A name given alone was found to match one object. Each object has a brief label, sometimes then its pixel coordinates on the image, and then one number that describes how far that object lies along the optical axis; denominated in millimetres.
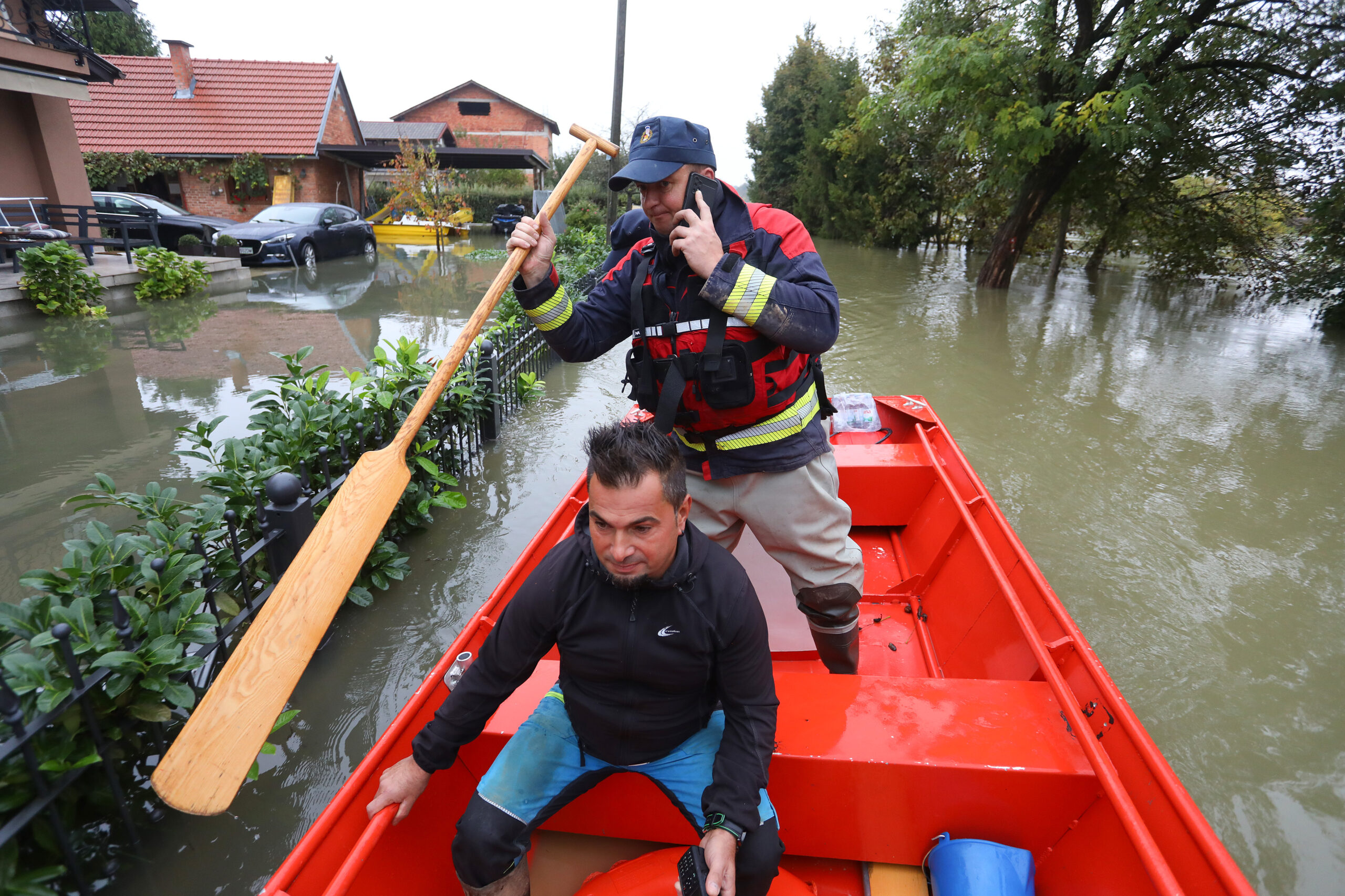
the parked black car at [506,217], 24422
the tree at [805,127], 24094
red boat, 1402
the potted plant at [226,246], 11922
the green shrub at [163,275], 9242
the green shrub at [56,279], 7816
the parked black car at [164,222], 12430
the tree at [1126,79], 9094
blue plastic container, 1508
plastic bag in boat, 4145
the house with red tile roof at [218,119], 18641
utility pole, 10172
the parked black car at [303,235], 12758
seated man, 1421
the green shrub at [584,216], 17766
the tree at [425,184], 16953
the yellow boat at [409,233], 20844
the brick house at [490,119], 35969
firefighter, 1888
